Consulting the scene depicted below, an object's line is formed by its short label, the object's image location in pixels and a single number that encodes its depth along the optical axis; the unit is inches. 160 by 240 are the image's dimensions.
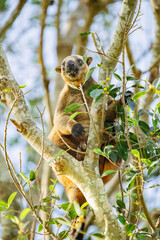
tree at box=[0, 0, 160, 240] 307.4
